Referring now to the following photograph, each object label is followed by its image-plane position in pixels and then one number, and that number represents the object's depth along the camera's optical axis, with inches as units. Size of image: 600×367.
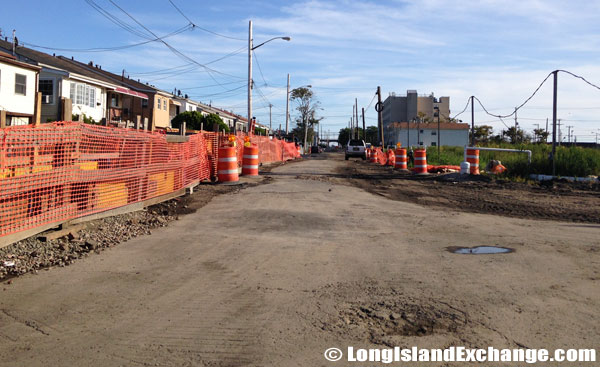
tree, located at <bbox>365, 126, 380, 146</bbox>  6815.0
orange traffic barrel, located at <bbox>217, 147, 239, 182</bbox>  623.5
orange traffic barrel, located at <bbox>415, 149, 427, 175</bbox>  879.1
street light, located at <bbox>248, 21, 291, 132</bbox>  1357.0
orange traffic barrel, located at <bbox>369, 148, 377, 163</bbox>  1677.7
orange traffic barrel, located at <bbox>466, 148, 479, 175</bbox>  791.1
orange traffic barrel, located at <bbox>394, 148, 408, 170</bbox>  1024.2
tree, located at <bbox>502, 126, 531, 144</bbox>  2994.6
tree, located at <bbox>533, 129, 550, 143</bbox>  3261.6
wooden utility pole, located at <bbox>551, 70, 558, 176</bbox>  712.2
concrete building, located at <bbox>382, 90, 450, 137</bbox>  5782.5
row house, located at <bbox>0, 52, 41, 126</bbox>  1076.5
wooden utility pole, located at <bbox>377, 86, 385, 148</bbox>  2117.4
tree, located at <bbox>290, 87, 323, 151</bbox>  3900.1
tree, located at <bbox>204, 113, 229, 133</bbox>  2133.4
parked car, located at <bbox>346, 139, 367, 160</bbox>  1872.5
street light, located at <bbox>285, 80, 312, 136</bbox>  2650.1
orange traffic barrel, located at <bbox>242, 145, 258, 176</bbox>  740.0
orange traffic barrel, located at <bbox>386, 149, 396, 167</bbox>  1366.9
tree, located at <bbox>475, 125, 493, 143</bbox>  4059.8
